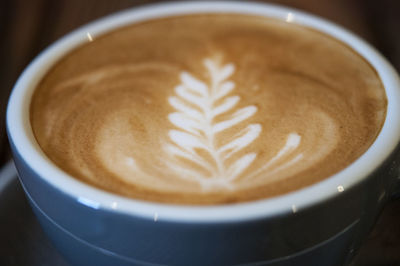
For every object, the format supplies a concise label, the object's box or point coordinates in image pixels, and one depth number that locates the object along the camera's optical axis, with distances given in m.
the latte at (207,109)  0.22
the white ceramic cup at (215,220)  0.20
